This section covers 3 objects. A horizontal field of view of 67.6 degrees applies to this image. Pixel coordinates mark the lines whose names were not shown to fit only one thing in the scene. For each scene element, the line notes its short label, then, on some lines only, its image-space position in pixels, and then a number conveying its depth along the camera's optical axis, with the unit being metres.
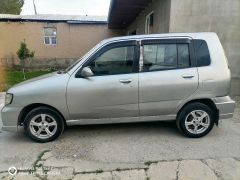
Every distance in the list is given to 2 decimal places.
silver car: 3.13
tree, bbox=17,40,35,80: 11.49
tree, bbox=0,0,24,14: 29.79
